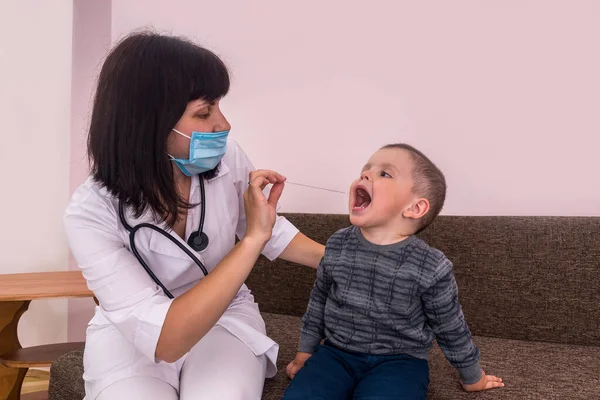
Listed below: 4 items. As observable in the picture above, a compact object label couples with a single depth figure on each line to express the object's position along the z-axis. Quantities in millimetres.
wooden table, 2072
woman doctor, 1097
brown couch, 1485
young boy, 1165
